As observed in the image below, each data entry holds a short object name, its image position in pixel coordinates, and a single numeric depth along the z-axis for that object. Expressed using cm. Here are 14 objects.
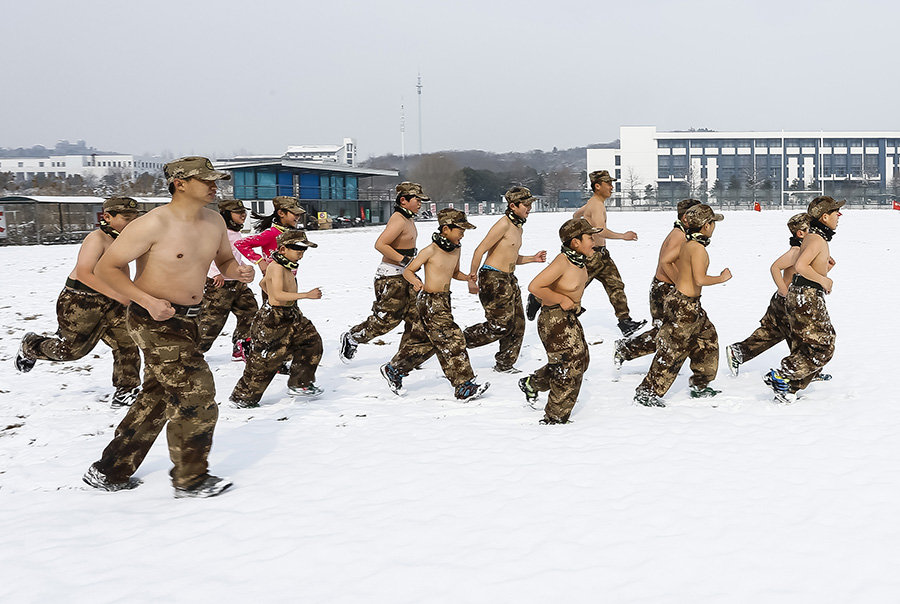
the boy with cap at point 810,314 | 664
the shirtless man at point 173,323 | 452
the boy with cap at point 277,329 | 679
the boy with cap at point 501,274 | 793
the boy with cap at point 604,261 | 914
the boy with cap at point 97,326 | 683
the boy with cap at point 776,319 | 700
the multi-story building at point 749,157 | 10581
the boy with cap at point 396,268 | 812
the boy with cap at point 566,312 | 615
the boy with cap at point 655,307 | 754
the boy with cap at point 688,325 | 654
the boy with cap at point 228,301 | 833
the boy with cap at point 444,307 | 712
